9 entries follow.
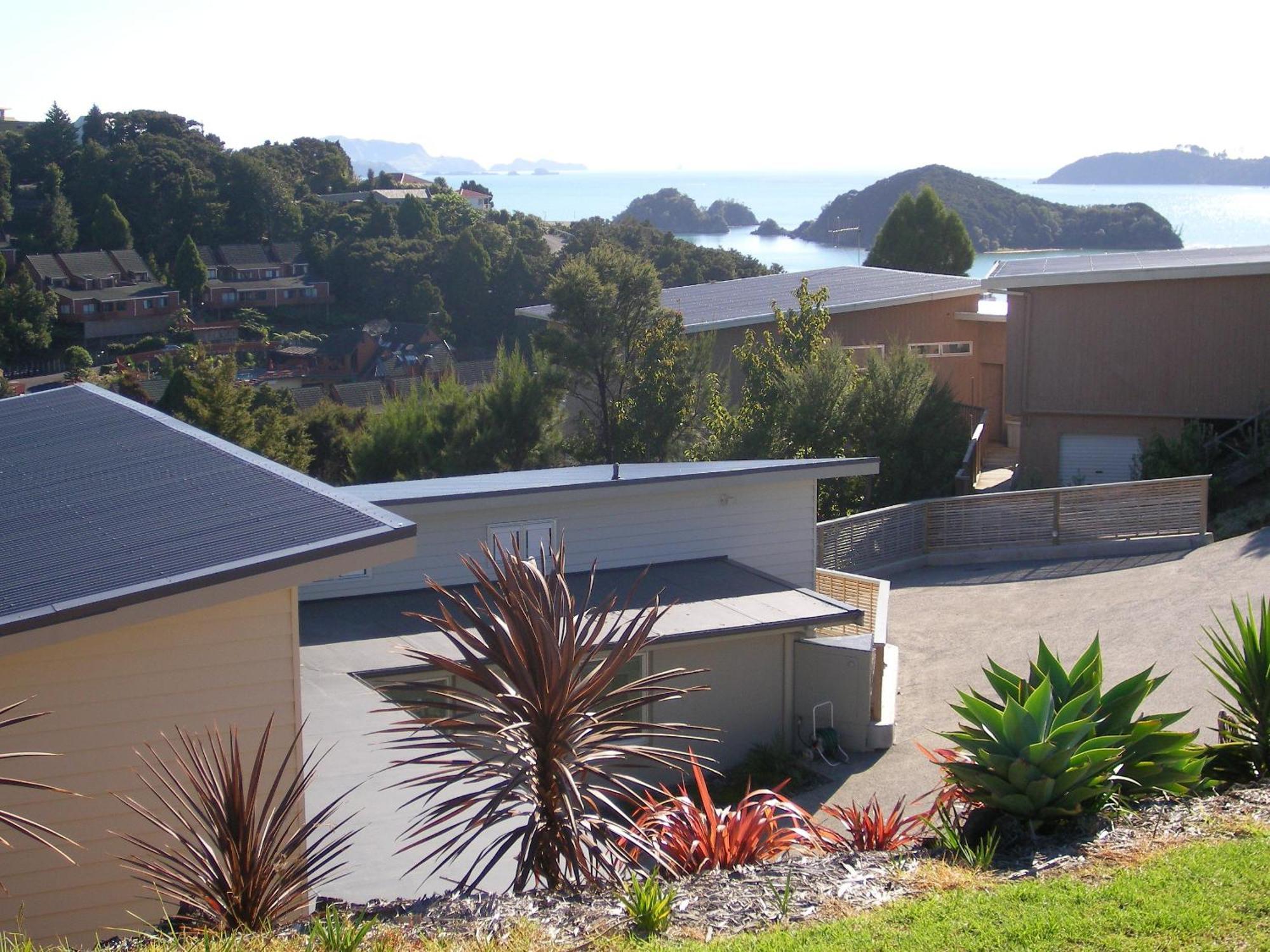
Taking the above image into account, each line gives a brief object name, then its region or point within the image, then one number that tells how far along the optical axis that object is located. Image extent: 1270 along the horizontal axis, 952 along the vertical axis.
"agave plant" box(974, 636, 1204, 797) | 6.59
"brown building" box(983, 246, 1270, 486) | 25.19
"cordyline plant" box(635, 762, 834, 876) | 6.23
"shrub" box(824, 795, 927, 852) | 6.71
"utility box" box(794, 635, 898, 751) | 13.33
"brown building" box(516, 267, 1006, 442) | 33.66
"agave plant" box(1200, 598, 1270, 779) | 7.21
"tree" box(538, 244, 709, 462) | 30.42
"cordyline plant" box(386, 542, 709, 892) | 5.90
